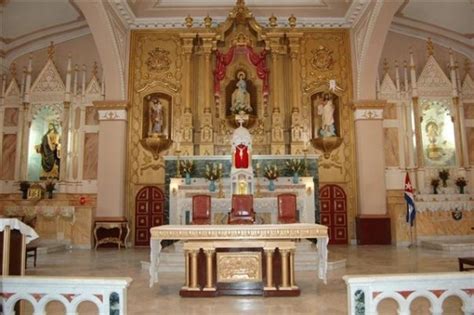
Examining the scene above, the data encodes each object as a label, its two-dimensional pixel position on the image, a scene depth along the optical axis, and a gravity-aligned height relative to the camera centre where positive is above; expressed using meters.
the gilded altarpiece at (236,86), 12.87 +3.61
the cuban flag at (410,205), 11.18 -0.06
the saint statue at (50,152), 12.94 +1.68
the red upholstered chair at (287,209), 7.78 -0.08
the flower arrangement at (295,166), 11.81 +1.05
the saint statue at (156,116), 12.91 +2.69
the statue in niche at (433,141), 13.09 +1.86
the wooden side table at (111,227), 11.91 -0.53
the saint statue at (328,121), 12.81 +2.44
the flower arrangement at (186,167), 11.78 +1.07
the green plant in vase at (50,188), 12.38 +0.58
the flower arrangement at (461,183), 12.40 +0.54
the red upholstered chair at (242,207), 7.39 -0.03
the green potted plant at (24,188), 12.21 +0.58
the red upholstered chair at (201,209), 7.66 -0.05
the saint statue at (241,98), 12.77 +3.17
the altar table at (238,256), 5.57 -0.65
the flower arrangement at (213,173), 11.39 +0.87
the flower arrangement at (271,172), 11.52 +0.88
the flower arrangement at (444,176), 12.65 +0.76
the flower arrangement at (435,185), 12.57 +0.50
